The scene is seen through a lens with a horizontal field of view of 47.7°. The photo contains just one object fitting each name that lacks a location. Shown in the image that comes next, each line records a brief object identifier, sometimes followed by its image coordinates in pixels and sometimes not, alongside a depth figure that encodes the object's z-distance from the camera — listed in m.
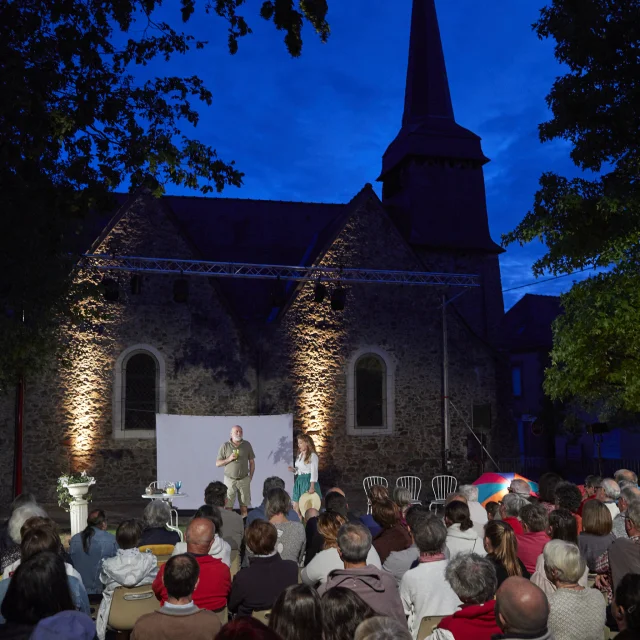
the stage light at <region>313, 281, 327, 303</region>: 17.12
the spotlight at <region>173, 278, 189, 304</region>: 16.25
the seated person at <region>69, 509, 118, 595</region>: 5.93
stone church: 16.94
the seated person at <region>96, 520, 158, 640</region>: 4.76
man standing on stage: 11.38
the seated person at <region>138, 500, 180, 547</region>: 5.88
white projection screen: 15.05
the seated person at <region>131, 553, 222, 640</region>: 3.38
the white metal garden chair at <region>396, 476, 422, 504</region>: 17.69
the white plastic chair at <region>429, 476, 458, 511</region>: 17.16
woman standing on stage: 11.03
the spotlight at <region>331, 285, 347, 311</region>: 17.34
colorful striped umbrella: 9.34
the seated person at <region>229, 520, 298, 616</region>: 4.31
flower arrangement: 11.38
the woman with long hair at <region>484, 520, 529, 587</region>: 4.61
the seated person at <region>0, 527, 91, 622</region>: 4.06
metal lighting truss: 15.53
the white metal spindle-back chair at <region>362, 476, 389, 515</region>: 17.72
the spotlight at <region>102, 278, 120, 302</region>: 15.41
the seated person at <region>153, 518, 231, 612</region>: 4.39
